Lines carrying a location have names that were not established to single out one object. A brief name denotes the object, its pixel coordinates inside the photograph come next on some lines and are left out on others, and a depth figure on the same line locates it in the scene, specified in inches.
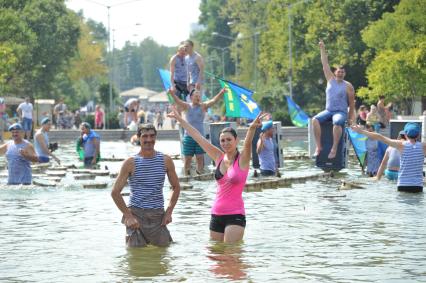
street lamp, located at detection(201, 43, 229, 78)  4715.6
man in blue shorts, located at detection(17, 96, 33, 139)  1818.4
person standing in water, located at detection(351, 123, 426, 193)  719.7
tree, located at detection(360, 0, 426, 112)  1904.5
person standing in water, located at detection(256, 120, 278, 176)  890.1
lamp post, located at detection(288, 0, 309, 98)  2888.8
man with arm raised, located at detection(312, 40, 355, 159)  920.3
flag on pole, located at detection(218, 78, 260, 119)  1066.7
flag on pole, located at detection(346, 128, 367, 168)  960.9
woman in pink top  504.1
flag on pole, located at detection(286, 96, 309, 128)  1797.5
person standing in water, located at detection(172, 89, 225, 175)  925.2
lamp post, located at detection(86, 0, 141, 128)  2845.5
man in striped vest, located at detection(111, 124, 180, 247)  495.8
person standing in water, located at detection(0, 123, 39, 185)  792.3
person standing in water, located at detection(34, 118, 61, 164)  1067.3
